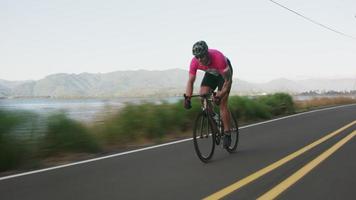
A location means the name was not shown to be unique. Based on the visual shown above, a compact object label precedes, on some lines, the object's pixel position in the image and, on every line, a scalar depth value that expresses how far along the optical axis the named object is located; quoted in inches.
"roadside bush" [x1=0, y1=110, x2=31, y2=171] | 294.7
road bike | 298.6
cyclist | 299.2
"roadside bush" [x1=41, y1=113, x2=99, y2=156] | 352.2
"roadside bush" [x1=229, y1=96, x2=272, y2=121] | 697.1
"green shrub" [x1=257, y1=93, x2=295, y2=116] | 844.0
